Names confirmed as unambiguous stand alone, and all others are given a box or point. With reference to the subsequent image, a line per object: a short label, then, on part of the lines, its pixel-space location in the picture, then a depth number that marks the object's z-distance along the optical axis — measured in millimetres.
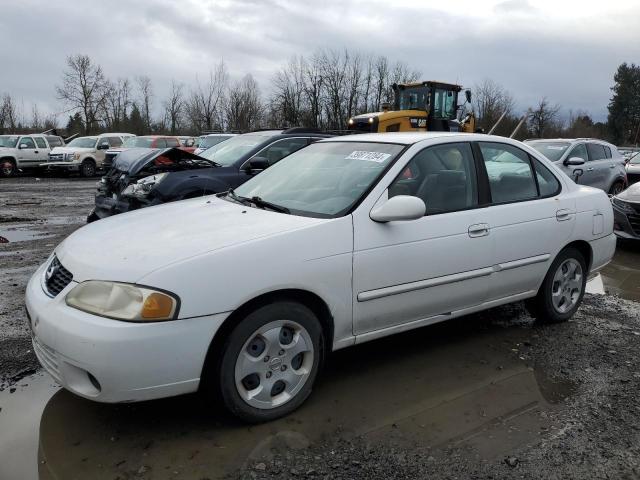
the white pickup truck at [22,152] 22016
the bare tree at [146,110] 62428
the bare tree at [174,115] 62500
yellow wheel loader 15898
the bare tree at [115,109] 55422
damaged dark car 7129
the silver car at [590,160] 11266
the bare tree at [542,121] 59344
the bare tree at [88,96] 52906
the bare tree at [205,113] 60812
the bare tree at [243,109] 59188
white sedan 2684
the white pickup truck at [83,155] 21984
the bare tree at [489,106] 59034
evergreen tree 70812
